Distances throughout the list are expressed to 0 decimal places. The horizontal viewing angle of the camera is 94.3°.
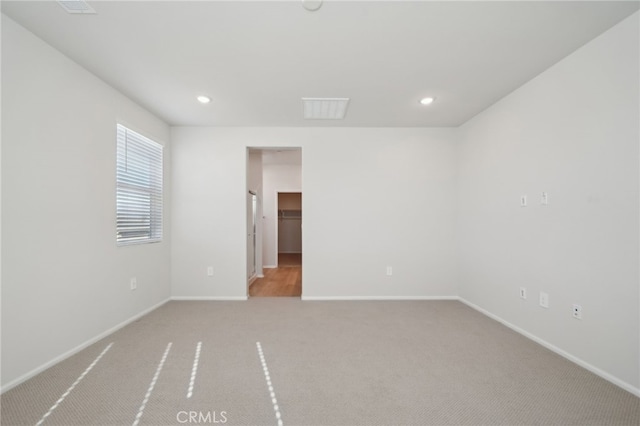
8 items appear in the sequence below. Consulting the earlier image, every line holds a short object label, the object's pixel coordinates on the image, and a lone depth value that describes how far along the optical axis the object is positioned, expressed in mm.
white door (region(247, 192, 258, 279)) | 5009
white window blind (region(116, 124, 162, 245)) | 3125
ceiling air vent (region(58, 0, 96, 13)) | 1814
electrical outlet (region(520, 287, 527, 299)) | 2898
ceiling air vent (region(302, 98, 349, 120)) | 3273
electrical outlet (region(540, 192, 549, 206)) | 2641
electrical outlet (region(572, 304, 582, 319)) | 2312
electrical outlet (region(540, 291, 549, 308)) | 2629
